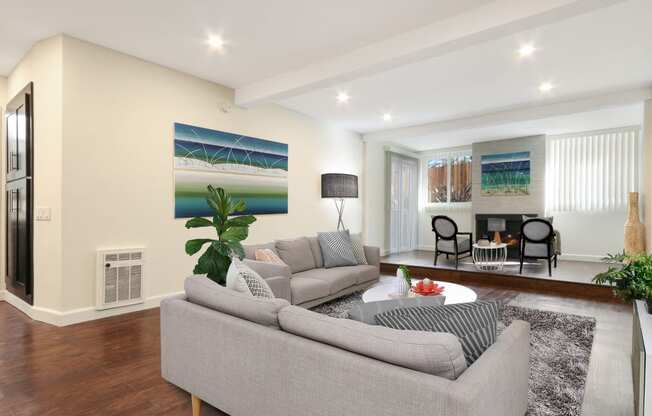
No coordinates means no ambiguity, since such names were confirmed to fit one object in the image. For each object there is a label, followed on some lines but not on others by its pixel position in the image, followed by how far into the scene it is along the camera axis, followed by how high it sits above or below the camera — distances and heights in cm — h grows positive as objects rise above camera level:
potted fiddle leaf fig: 250 -26
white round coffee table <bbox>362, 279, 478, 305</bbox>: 301 -80
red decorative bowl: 305 -75
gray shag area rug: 199 -112
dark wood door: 362 +10
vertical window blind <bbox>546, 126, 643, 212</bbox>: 634 +68
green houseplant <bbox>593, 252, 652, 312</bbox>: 189 -41
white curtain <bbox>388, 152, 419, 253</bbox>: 781 +6
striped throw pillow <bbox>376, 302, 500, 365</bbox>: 127 -45
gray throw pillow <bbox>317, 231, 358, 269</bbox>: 431 -56
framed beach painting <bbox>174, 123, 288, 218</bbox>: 418 +46
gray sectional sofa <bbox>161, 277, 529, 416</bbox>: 108 -57
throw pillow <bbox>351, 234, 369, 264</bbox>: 454 -60
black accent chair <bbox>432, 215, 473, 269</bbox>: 592 -61
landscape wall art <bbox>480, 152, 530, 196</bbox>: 716 +64
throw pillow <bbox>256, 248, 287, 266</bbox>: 350 -52
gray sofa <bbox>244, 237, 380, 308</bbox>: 319 -77
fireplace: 671 -52
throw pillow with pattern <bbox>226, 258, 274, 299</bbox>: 192 -44
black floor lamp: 570 +31
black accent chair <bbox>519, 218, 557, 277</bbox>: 517 -52
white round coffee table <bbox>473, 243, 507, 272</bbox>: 573 -92
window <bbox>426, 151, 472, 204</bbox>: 820 +65
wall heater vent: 346 -75
